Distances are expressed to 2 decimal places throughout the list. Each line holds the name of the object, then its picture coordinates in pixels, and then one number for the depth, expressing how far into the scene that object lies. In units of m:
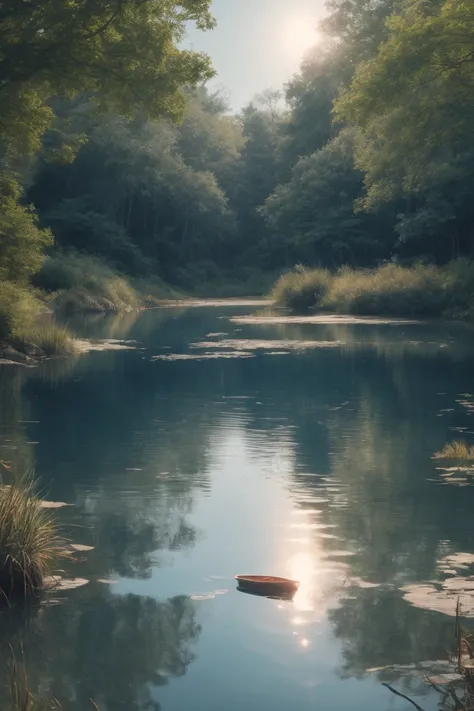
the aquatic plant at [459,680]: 6.27
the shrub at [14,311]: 27.97
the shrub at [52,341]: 29.84
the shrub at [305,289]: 53.62
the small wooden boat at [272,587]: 9.31
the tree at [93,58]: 17.45
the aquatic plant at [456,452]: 15.23
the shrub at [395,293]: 47.72
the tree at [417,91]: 25.91
